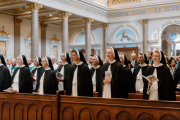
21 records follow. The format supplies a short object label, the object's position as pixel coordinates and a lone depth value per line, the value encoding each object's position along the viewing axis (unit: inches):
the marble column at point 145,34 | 713.6
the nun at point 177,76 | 252.2
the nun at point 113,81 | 179.3
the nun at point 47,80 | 213.3
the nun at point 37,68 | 265.6
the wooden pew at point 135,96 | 180.6
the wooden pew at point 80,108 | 133.0
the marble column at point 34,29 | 503.8
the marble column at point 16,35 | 673.0
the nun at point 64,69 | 272.4
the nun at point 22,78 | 230.4
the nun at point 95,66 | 250.3
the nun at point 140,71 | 261.5
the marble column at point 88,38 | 684.1
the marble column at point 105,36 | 780.6
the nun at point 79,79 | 198.8
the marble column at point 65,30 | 590.9
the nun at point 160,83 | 162.9
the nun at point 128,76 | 184.5
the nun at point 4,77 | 247.8
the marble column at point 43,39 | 765.3
